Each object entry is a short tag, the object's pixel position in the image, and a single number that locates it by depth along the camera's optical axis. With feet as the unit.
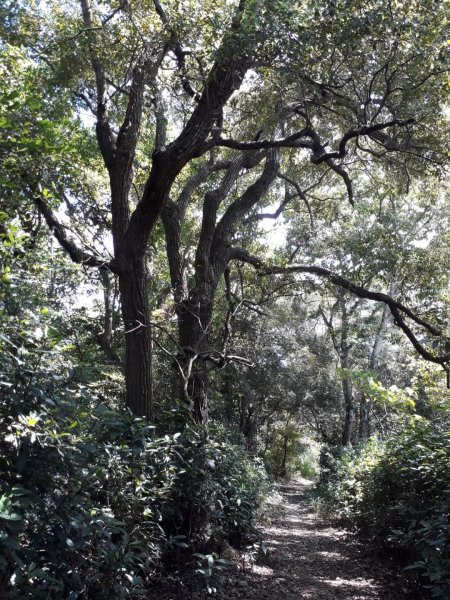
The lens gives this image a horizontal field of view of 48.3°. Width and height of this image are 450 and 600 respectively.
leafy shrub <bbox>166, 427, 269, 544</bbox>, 16.58
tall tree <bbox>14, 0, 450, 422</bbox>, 17.49
